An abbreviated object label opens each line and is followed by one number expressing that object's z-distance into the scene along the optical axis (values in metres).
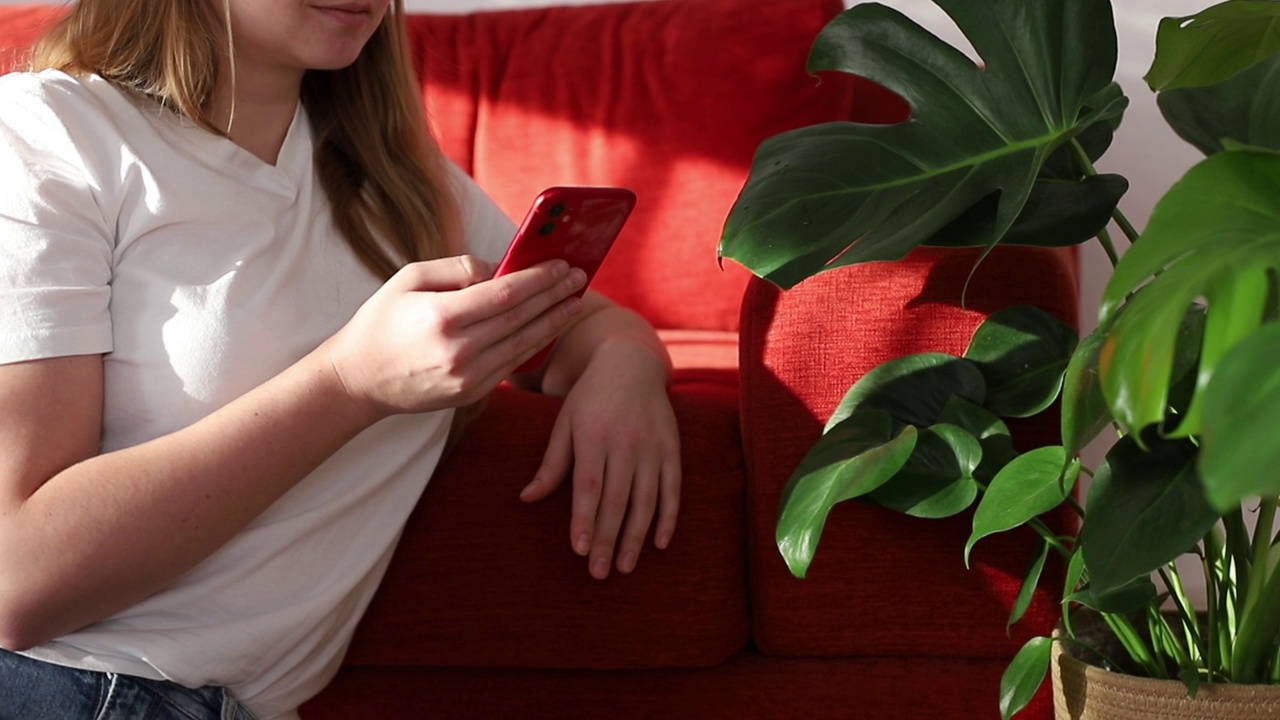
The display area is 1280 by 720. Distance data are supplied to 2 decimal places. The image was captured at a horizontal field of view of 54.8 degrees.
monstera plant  0.80
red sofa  1.06
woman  0.85
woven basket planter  0.85
